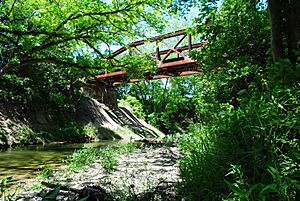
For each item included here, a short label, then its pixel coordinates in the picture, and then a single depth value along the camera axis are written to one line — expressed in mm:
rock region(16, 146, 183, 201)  2490
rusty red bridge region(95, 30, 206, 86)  11831
